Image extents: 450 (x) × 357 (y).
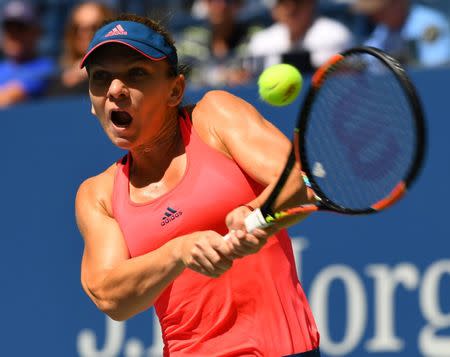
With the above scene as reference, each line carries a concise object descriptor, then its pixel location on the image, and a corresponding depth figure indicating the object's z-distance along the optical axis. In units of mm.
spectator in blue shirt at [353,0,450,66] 12031
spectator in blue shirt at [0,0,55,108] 15305
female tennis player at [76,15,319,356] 7176
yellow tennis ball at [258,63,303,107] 7469
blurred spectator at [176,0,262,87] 13706
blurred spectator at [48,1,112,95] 14062
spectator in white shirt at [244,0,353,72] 12680
